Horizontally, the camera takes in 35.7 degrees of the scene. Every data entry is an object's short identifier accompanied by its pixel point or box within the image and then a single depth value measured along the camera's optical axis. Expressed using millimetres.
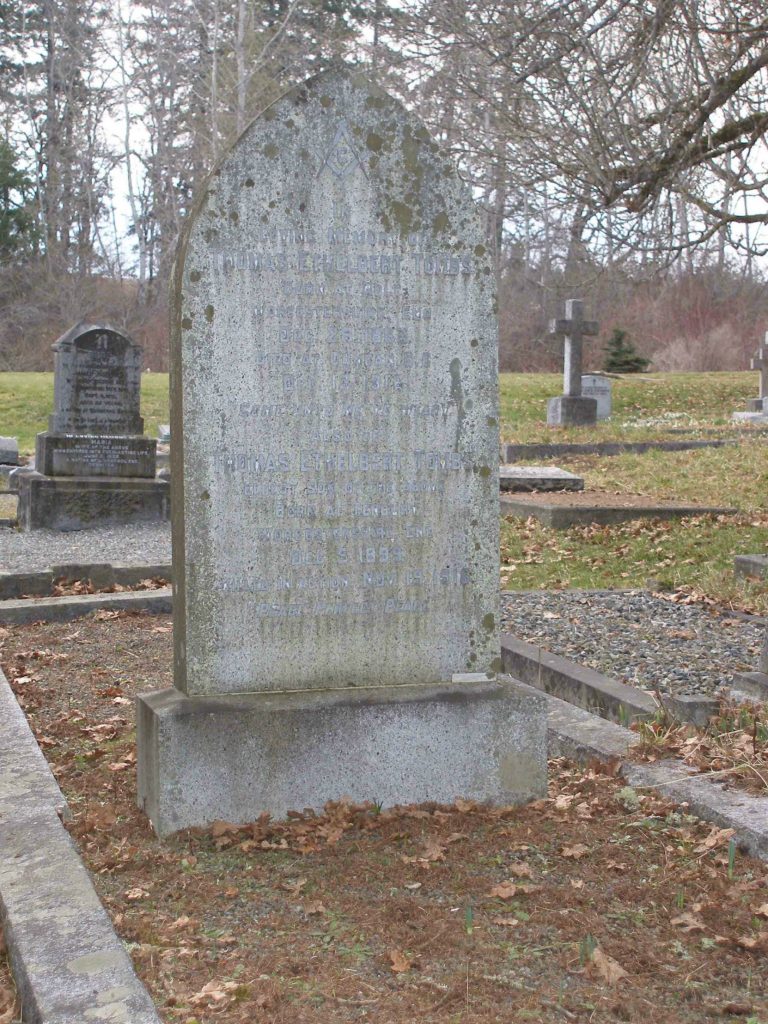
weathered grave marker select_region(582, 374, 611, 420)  27188
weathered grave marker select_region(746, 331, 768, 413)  27062
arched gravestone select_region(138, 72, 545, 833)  3965
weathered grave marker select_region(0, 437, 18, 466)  18875
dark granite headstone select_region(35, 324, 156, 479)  13641
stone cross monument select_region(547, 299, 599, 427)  24234
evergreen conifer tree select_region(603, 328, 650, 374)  35594
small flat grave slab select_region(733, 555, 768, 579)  8672
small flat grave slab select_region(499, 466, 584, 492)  14422
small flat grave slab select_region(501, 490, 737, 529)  11883
